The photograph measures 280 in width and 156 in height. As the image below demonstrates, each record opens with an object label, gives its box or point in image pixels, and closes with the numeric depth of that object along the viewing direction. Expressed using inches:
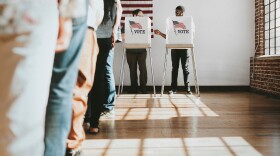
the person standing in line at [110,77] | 120.4
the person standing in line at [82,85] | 72.0
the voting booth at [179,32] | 209.2
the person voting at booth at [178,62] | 243.1
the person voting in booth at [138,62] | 262.1
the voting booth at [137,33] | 222.4
